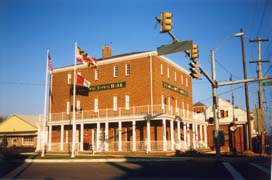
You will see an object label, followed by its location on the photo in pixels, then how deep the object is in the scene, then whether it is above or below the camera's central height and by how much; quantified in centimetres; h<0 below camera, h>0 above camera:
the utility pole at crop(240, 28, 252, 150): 3019 +330
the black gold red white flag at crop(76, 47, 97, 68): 2688 +616
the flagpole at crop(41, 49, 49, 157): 2535 +152
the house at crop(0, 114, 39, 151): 4674 -28
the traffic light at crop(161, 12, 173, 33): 1277 +431
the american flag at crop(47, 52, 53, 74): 2762 +587
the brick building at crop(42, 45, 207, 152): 3028 +234
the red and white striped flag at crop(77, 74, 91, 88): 2948 +464
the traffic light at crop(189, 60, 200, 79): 1733 +325
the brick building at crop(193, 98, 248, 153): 3919 -97
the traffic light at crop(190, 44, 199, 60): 1639 +392
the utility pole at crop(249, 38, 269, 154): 2830 +533
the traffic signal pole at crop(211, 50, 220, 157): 2040 +153
